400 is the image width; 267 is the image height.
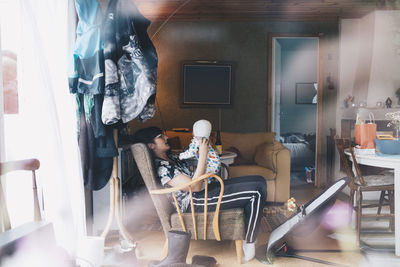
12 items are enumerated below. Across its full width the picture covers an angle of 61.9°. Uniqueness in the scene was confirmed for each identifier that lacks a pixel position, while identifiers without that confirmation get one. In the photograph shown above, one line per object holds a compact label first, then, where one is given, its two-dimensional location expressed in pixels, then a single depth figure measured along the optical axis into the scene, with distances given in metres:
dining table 2.40
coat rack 2.37
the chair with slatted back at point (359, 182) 2.61
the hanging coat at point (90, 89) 2.11
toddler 2.26
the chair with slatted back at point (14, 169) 1.39
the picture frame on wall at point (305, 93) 6.22
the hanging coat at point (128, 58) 2.19
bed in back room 5.79
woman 2.20
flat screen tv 5.01
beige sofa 3.81
